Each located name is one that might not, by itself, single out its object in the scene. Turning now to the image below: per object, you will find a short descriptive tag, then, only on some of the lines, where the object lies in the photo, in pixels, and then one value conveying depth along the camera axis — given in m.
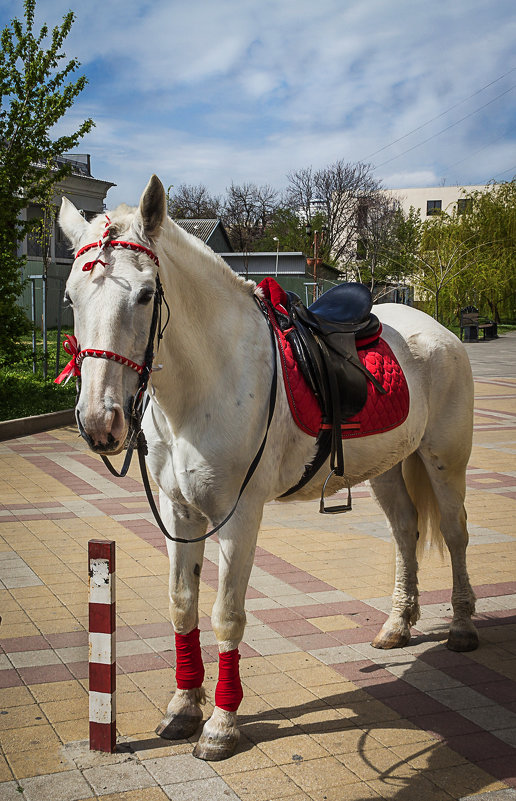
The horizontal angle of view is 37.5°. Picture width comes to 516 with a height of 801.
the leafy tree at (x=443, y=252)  44.19
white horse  2.69
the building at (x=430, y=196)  87.62
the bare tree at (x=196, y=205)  64.91
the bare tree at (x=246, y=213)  64.19
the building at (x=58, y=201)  34.75
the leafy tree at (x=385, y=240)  57.12
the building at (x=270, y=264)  42.06
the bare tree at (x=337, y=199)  62.25
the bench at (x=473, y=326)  41.06
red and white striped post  3.23
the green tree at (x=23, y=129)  12.25
